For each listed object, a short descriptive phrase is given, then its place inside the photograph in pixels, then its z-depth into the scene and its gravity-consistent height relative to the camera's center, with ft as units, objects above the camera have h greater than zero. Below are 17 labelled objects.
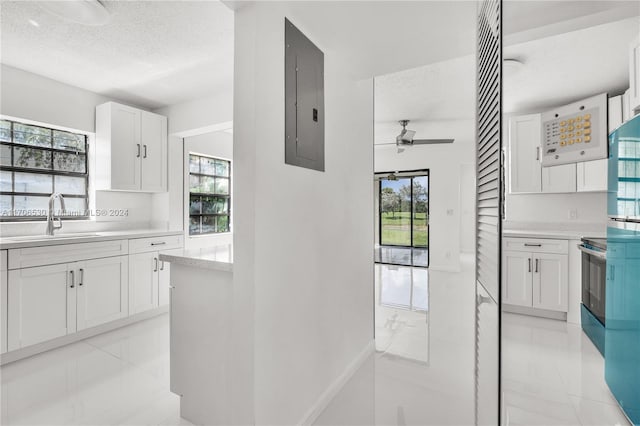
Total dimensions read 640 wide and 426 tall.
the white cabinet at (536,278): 11.37 -2.34
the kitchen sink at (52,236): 9.57 -0.81
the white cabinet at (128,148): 11.61 +2.35
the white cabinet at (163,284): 12.25 -2.79
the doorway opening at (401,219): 24.15 -0.54
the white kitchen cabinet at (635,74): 7.11 +3.16
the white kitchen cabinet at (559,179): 12.34 +1.36
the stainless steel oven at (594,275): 8.65 -1.77
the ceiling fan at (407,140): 15.11 +3.45
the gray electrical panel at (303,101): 5.41 +2.00
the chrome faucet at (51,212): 10.35 -0.05
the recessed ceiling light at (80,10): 6.07 +3.91
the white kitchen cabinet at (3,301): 8.21 -2.32
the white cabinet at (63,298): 8.55 -2.59
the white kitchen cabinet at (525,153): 12.87 +2.44
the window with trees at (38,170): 10.11 +1.36
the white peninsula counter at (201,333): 5.52 -2.21
